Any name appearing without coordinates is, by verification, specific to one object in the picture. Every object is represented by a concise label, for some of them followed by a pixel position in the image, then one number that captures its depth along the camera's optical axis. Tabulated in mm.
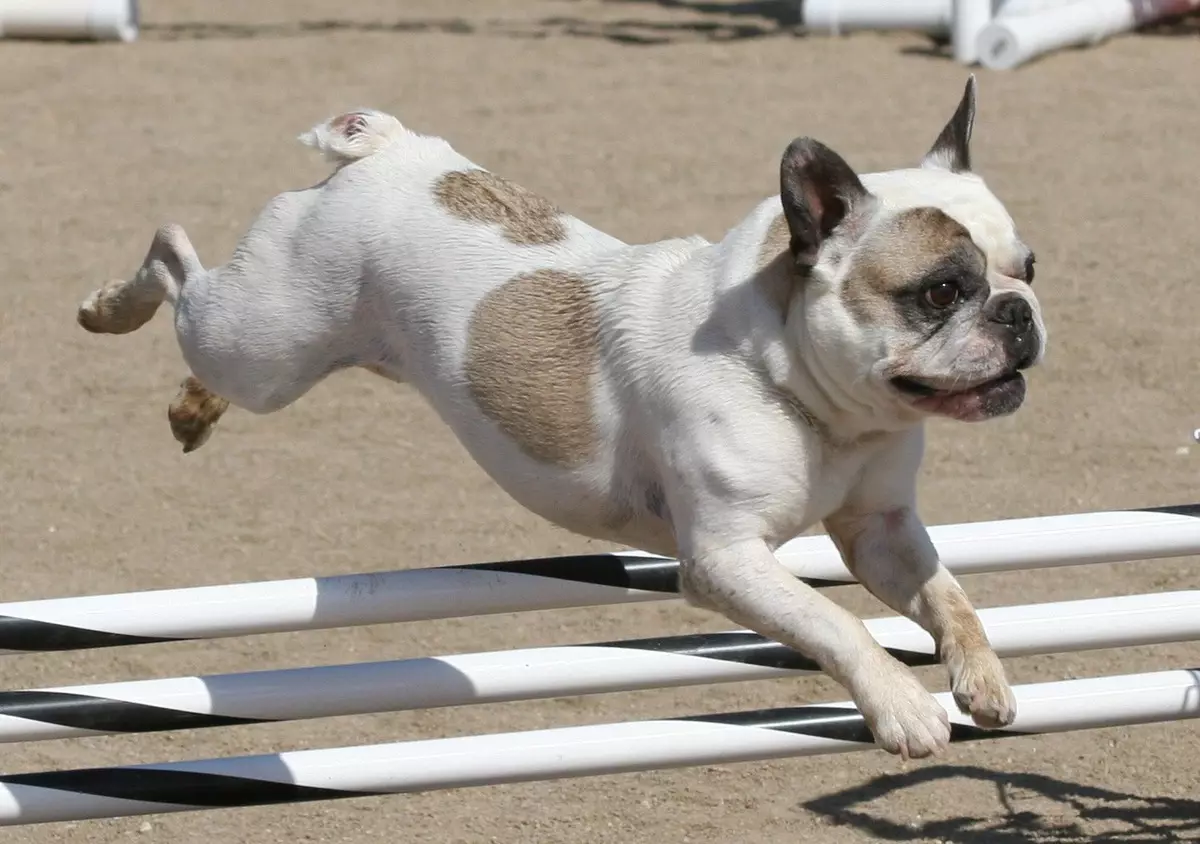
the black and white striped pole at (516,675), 7609
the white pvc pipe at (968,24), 22844
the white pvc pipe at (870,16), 23672
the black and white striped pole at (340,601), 7555
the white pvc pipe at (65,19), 23344
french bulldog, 6520
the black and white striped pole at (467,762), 7523
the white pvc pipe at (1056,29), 22422
